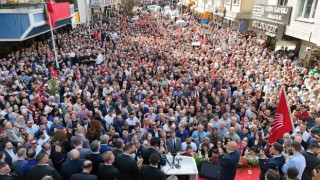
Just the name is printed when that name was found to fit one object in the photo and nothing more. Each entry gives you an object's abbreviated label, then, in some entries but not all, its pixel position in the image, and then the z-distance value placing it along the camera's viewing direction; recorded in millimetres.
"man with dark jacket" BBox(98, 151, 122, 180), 4434
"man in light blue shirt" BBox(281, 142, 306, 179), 4676
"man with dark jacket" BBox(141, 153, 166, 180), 4459
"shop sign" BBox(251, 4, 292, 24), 15203
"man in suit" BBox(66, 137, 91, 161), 4882
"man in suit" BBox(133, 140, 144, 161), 5797
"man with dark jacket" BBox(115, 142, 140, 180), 4699
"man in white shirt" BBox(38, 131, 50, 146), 6384
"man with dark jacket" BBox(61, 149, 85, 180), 4524
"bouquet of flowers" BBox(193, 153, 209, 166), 6203
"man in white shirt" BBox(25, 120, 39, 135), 7078
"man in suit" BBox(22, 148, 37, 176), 4660
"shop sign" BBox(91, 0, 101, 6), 31341
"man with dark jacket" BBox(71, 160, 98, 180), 4160
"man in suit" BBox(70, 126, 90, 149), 5575
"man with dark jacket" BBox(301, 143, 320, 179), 4998
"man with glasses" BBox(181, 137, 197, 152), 6707
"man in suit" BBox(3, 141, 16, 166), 5484
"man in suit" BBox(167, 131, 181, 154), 6488
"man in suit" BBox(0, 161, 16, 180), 4238
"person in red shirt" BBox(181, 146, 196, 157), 6289
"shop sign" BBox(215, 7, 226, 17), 27461
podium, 5336
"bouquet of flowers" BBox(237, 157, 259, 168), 6277
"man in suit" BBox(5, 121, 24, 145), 6434
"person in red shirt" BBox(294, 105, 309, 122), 8245
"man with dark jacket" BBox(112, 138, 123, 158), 5023
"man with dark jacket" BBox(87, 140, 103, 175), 4758
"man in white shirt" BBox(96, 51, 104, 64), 14820
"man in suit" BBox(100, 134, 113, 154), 5270
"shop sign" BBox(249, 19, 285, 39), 15742
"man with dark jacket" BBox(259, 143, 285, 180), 4879
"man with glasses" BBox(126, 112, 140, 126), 8078
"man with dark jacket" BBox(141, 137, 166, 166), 5102
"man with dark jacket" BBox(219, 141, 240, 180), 5227
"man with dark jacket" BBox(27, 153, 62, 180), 4320
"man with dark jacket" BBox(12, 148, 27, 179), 4750
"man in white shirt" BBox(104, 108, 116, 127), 8224
